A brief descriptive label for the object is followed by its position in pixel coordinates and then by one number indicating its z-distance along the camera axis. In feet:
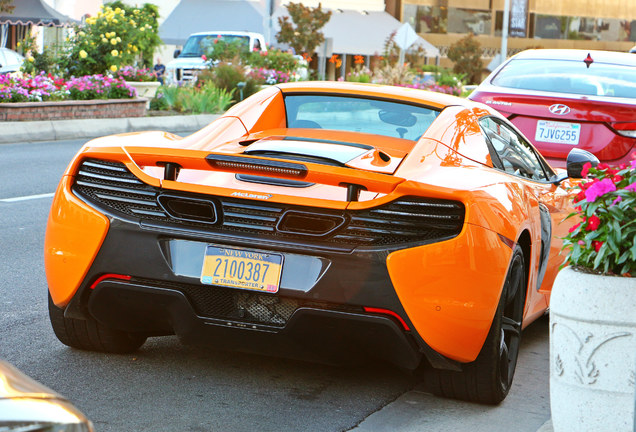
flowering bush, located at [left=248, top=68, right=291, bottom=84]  85.76
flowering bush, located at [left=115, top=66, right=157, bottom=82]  74.18
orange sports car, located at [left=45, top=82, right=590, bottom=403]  14.70
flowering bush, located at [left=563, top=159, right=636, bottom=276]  13.53
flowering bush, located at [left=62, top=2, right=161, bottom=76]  73.41
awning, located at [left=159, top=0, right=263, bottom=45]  153.79
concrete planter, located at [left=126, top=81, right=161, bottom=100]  74.90
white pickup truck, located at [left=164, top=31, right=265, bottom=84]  95.66
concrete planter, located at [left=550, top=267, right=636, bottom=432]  13.21
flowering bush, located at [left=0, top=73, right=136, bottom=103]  59.82
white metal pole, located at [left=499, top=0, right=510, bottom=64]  175.78
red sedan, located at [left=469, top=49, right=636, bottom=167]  30.63
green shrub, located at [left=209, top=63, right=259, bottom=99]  84.12
